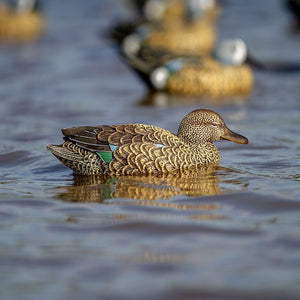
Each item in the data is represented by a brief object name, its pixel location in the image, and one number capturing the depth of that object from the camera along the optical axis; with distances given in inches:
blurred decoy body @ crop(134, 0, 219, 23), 759.9
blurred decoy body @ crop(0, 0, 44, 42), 746.2
